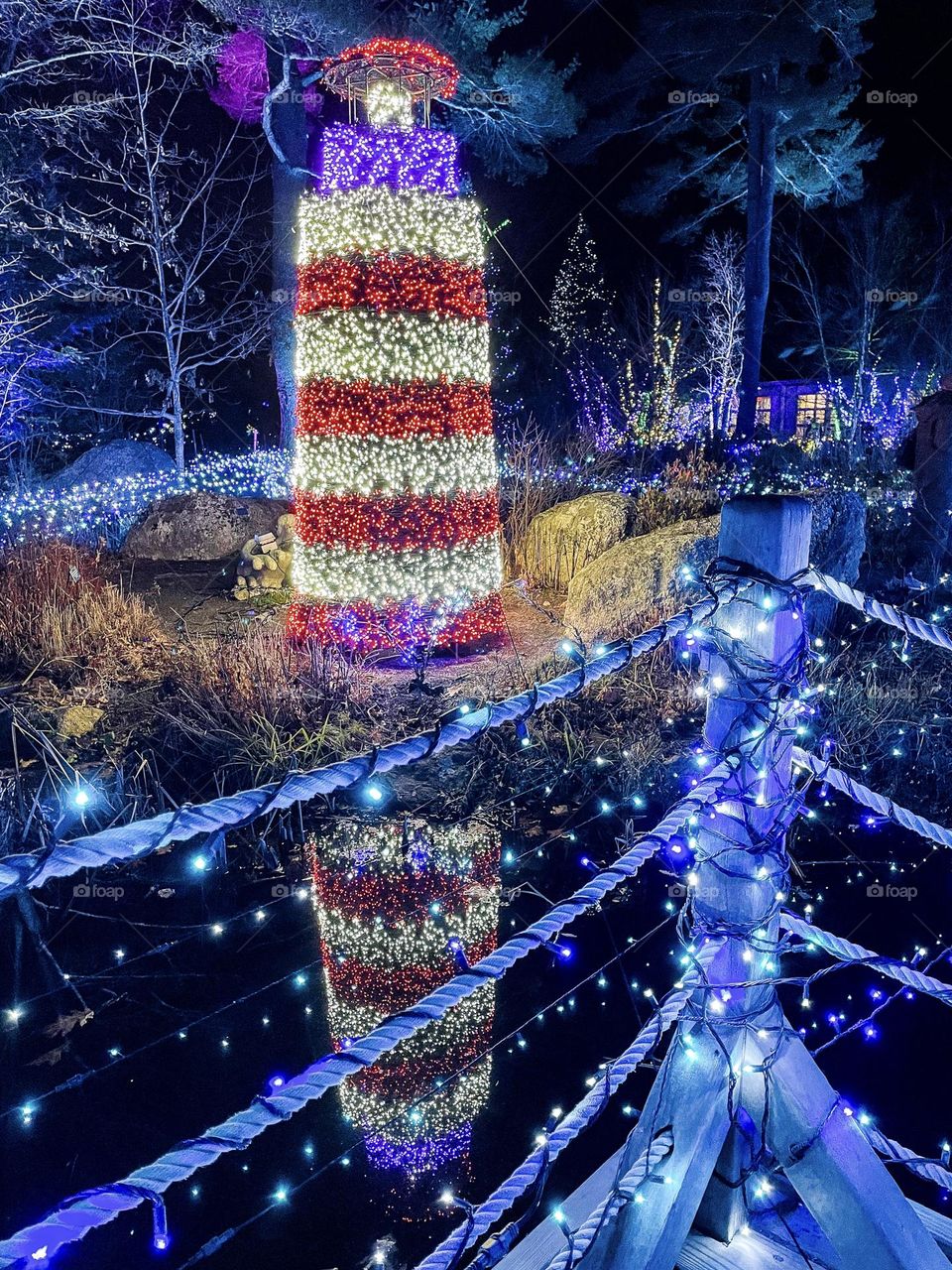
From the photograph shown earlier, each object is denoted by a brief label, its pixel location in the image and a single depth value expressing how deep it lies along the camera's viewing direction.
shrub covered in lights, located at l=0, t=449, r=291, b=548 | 11.00
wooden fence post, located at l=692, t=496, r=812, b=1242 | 1.76
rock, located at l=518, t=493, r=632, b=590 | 8.48
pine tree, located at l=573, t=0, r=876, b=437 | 11.38
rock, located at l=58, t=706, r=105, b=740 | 5.46
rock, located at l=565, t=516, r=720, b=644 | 6.78
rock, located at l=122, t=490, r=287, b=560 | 11.28
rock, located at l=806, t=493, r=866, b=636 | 7.30
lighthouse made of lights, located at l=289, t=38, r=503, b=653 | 6.16
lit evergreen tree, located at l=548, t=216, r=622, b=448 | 19.75
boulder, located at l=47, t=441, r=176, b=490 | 14.27
